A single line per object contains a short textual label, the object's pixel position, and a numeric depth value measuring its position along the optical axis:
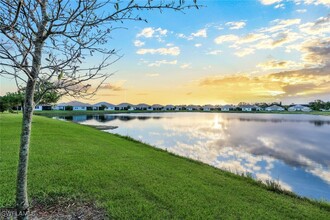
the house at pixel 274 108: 150.62
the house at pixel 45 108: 104.06
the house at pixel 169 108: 171.38
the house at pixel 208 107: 179.24
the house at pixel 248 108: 156.25
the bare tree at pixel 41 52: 3.57
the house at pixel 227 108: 170.62
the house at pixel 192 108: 180.88
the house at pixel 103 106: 139.50
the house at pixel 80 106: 132.16
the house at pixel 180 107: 176.55
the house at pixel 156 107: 170.45
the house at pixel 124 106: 155.74
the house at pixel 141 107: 165.12
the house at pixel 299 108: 145.25
